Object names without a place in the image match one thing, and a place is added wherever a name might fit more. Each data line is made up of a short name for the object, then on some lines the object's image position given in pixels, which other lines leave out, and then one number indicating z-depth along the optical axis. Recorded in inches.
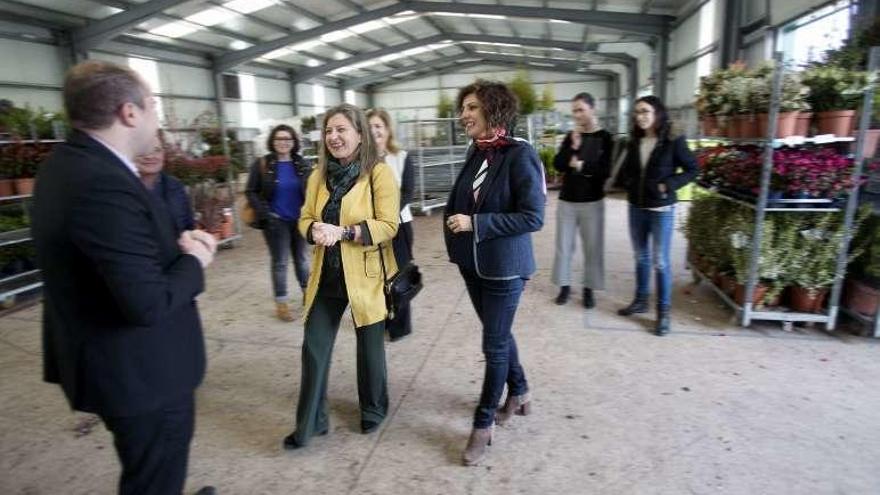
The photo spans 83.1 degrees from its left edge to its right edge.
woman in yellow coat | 82.2
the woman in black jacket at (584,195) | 139.3
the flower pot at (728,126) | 133.7
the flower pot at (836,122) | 115.0
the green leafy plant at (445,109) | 411.4
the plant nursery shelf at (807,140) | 117.0
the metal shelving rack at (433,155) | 317.0
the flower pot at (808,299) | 128.0
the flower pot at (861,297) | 123.2
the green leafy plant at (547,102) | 474.3
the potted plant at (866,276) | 120.6
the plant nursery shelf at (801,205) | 119.9
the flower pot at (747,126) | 124.5
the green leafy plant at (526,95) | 425.0
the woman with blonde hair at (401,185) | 132.1
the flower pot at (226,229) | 252.6
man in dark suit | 41.9
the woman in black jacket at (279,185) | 138.5
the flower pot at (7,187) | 174.4
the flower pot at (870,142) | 115.0
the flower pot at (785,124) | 115.6
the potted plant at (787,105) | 114.4
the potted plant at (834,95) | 113.9
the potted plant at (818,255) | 122.6
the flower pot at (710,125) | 142.9
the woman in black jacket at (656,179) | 127.3
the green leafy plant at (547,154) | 424.2
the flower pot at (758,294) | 130.6
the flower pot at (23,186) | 178.4
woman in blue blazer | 75.1
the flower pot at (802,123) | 117.3
